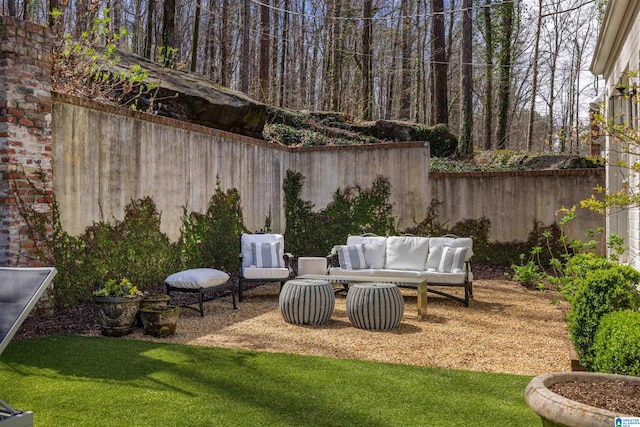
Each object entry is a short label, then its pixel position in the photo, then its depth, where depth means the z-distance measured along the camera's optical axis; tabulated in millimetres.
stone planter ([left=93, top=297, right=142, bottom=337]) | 5266
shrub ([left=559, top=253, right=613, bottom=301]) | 4777
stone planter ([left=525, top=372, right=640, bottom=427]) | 2053
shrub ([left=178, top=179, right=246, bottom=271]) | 7984
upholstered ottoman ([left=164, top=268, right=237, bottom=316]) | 6242
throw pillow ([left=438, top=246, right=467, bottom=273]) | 7218
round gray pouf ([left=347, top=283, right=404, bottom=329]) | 5602
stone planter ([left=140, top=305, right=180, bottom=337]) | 5285
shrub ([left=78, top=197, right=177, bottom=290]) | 6324
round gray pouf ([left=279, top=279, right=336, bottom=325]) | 5816
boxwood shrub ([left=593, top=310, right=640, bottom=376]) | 2959
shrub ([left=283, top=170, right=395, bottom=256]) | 10414
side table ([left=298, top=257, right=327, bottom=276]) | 7852
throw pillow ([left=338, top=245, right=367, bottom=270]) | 7875
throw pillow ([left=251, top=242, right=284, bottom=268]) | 7590
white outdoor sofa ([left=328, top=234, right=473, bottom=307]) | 7195
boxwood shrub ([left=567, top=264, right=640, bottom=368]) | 3703
